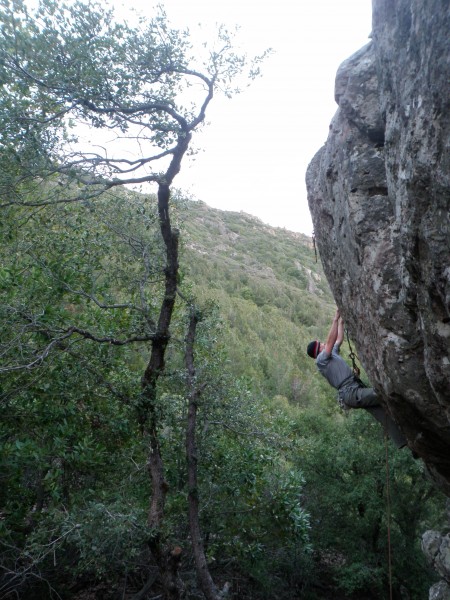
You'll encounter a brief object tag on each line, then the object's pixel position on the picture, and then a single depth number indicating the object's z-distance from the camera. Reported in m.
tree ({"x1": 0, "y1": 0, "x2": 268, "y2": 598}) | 7.02
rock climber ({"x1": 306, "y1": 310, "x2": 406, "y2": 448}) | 5.84
